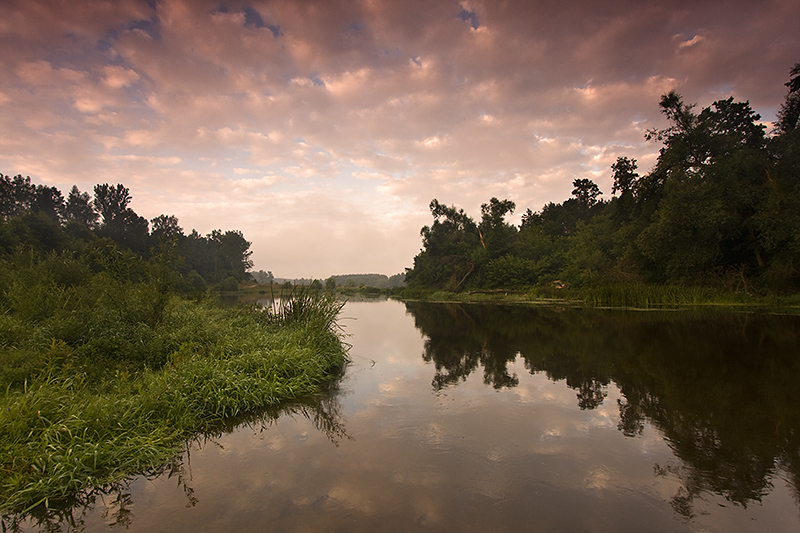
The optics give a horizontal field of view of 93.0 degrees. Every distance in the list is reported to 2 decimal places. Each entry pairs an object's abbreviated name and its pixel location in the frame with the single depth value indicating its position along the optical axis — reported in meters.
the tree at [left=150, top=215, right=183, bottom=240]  81.62
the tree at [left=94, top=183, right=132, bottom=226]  68.00
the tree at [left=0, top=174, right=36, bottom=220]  59.34
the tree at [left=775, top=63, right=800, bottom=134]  23.83
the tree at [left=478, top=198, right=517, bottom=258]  41.81
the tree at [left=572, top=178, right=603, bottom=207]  64.94
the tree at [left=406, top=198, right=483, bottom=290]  44.94
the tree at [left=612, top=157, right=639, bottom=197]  32.91
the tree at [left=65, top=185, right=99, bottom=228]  70.62
